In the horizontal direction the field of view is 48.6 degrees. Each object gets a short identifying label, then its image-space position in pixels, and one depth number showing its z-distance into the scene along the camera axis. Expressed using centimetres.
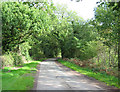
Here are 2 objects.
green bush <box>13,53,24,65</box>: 2177
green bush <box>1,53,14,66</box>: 1709
